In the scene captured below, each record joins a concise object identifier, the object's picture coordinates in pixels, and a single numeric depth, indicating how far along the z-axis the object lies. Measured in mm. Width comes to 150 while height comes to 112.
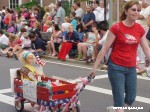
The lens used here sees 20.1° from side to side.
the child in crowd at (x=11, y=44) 16277
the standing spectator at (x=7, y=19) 24527
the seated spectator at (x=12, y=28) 21677
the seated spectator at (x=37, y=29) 16702
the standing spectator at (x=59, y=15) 18891
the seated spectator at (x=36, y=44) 15758
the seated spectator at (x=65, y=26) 15453
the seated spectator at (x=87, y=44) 13959
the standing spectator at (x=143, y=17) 12910
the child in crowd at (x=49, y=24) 17562
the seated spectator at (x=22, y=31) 16773
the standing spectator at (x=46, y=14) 20025
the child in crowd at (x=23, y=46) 16016
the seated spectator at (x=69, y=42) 14685
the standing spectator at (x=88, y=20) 16236
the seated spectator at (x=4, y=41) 17531
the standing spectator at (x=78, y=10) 18981
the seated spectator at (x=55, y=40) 15555
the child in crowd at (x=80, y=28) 15641
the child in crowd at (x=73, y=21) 16578
